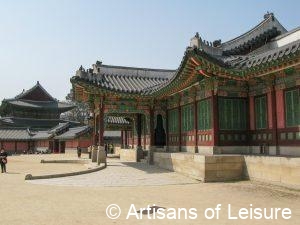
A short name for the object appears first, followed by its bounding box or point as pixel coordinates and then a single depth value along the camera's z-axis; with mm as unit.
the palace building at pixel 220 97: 15094
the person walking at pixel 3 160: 23594
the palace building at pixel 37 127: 59781
